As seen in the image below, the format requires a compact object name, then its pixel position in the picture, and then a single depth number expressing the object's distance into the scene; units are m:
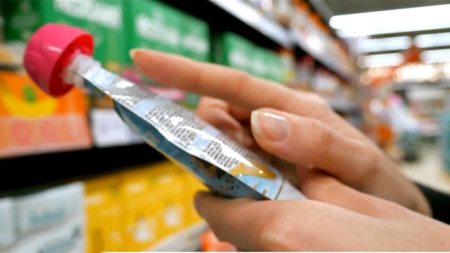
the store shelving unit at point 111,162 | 0.67
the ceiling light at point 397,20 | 4.35
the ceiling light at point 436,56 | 10.14
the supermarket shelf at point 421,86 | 6.75
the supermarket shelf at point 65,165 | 0.66
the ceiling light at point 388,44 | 8.42
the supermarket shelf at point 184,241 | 0.75
